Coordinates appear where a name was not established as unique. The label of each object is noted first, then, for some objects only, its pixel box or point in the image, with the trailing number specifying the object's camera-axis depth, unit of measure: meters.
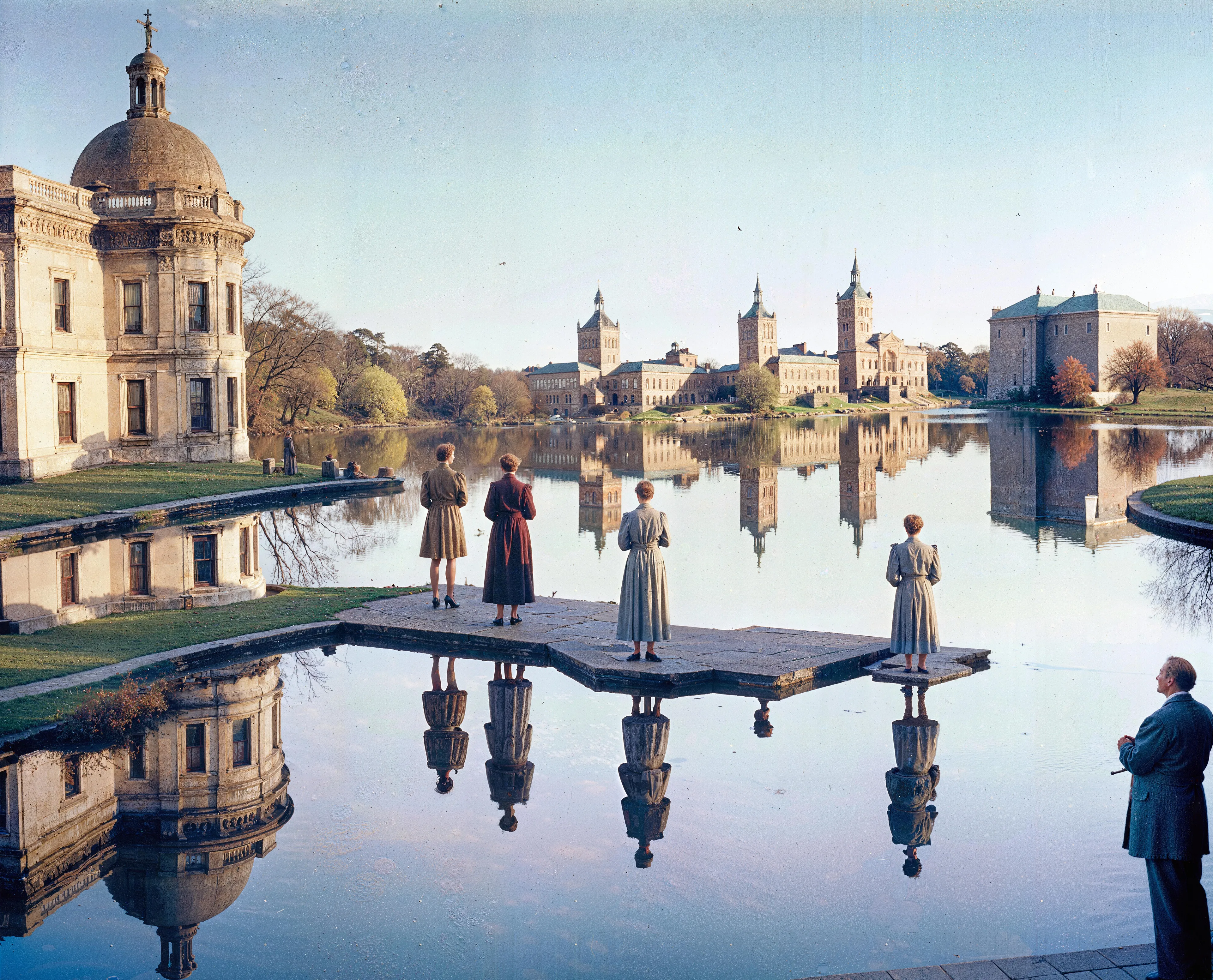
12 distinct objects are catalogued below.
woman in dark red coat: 10.35
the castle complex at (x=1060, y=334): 102.38
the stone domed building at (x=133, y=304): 29.03
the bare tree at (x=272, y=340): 57.59
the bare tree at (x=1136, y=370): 91.38
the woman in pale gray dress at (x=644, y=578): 8.95
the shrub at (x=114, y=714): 7.39
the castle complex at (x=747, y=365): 143.00
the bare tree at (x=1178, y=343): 103.56
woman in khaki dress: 11.36
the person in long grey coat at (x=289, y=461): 31.91
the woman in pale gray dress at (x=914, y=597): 9.12
